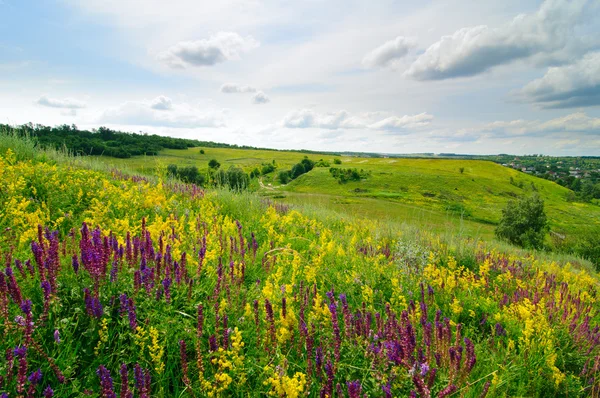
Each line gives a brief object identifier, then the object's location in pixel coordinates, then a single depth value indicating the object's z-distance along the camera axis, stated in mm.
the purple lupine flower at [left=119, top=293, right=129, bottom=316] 2424
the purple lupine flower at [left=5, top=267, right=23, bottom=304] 2141
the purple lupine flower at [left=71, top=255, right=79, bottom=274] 2676
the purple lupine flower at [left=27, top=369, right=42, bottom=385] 1636
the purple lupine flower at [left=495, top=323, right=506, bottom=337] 3596
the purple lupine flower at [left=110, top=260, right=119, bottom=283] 2770
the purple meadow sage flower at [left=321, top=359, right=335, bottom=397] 1937
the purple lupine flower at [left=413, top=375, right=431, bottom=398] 1769
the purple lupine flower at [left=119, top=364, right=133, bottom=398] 1629
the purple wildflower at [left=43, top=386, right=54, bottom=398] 1611
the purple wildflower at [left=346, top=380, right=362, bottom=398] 1587
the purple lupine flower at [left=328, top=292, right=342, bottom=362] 2220
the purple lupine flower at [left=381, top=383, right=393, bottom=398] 1879
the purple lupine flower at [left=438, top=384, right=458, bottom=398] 1789
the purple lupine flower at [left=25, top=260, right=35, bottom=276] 2504
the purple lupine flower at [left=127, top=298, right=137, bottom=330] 2263
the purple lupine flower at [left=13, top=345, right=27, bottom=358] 1633
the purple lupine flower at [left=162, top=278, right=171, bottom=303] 2705
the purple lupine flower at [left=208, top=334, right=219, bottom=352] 2194
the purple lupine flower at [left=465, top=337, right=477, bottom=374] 2151
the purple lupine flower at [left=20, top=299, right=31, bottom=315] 1936
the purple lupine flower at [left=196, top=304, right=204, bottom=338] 2271
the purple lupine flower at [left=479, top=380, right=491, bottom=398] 2454
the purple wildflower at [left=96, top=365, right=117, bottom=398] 1623
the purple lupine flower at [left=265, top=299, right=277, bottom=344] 2355
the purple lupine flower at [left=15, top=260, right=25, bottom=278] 2483
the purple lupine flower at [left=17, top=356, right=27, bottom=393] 1539
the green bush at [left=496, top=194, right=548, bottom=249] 56750
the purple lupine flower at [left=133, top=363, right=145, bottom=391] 1759
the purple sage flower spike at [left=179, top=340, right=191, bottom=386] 1982
